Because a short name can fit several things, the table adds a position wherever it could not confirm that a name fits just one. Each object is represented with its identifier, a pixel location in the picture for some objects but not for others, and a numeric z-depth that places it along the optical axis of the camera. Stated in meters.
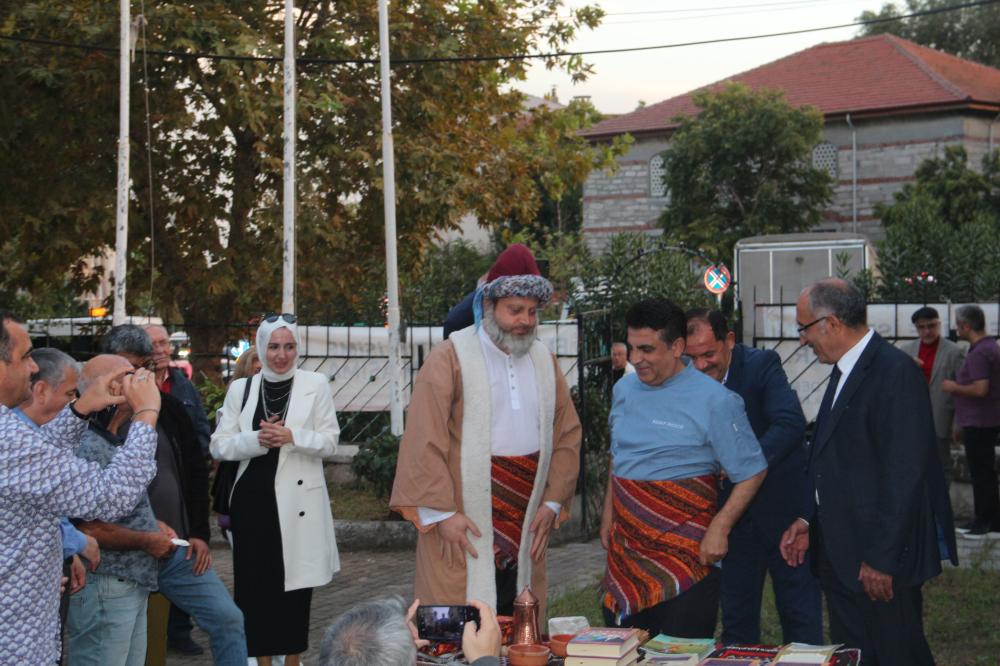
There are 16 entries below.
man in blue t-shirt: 4.95
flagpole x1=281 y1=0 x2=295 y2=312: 14.45
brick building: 42.34
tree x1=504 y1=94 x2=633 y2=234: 21.05
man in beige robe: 5.17
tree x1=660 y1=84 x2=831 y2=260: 38.56
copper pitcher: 4.12
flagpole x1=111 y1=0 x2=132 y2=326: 14.15
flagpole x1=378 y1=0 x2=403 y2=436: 14.79
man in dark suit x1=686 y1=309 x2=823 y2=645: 5.84
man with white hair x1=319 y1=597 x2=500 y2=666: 3.03
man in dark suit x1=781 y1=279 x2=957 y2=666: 4.67
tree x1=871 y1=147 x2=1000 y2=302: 19.23
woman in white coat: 6.30
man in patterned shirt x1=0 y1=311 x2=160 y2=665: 3.77
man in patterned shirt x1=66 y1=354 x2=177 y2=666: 5.05
